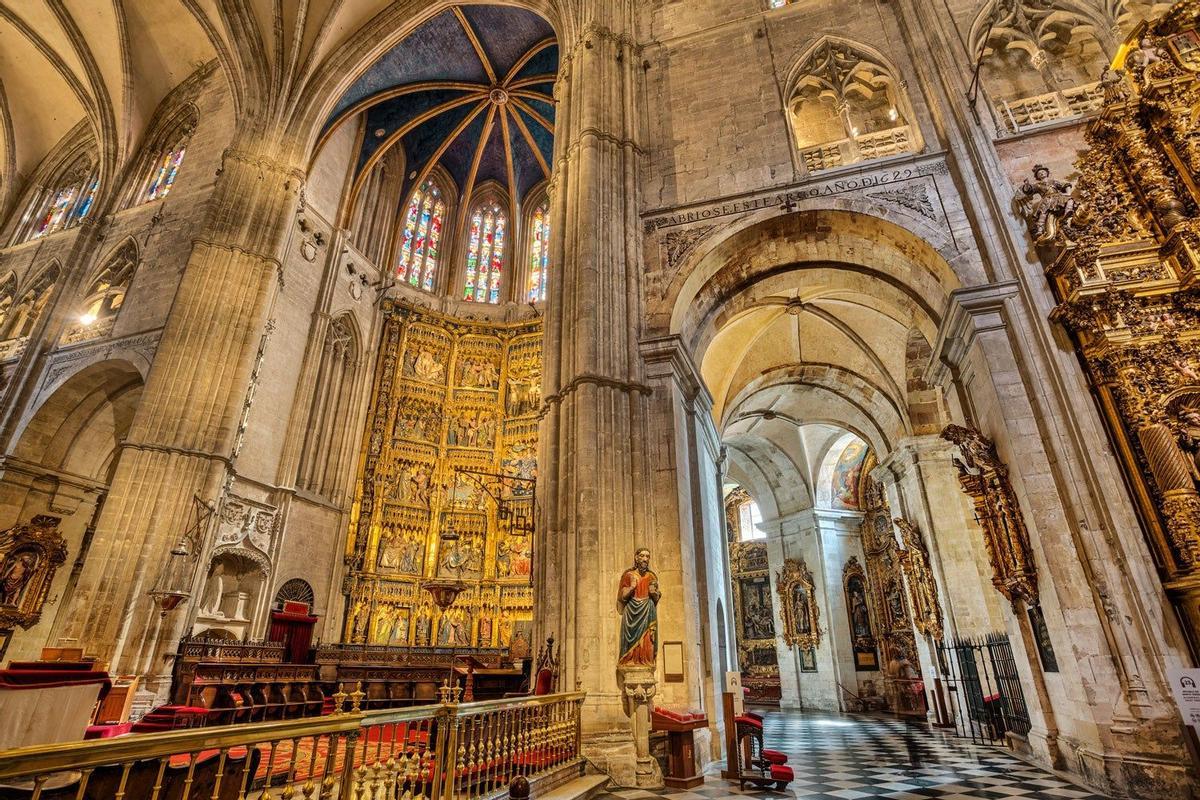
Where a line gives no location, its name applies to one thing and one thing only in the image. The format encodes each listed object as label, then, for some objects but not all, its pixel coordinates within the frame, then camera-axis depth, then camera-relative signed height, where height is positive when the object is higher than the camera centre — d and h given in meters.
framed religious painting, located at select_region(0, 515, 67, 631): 13.02 +1.93
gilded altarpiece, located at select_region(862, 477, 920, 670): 18.31 +2.25
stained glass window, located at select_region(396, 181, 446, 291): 19.62 +13.35
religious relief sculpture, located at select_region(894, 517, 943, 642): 13.38 +1.60
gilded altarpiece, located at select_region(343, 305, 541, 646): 14.97 +4.51
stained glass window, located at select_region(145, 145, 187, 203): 17.28 +13.44
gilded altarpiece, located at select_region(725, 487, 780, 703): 22.55 +1.39
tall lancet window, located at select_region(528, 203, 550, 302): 20.09 +13.31
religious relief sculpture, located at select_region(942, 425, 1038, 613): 6.97 +1.63
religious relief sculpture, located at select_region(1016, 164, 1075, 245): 7.66 +5.52
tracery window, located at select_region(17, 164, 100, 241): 18.44 +13.56
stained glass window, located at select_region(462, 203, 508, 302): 20.36 +13.35
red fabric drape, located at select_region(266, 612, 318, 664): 11.05 +0.47
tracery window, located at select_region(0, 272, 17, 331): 17.06 +9.88
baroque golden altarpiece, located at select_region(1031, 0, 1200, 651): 6.28 +4.31
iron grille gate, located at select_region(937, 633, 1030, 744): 9.64 -0.52
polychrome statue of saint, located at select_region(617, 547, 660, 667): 6.71 +0.48
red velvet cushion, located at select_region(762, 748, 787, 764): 6.43 -1.01
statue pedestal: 6.55 -0.62
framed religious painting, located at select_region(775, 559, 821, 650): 19.28 +1.60
